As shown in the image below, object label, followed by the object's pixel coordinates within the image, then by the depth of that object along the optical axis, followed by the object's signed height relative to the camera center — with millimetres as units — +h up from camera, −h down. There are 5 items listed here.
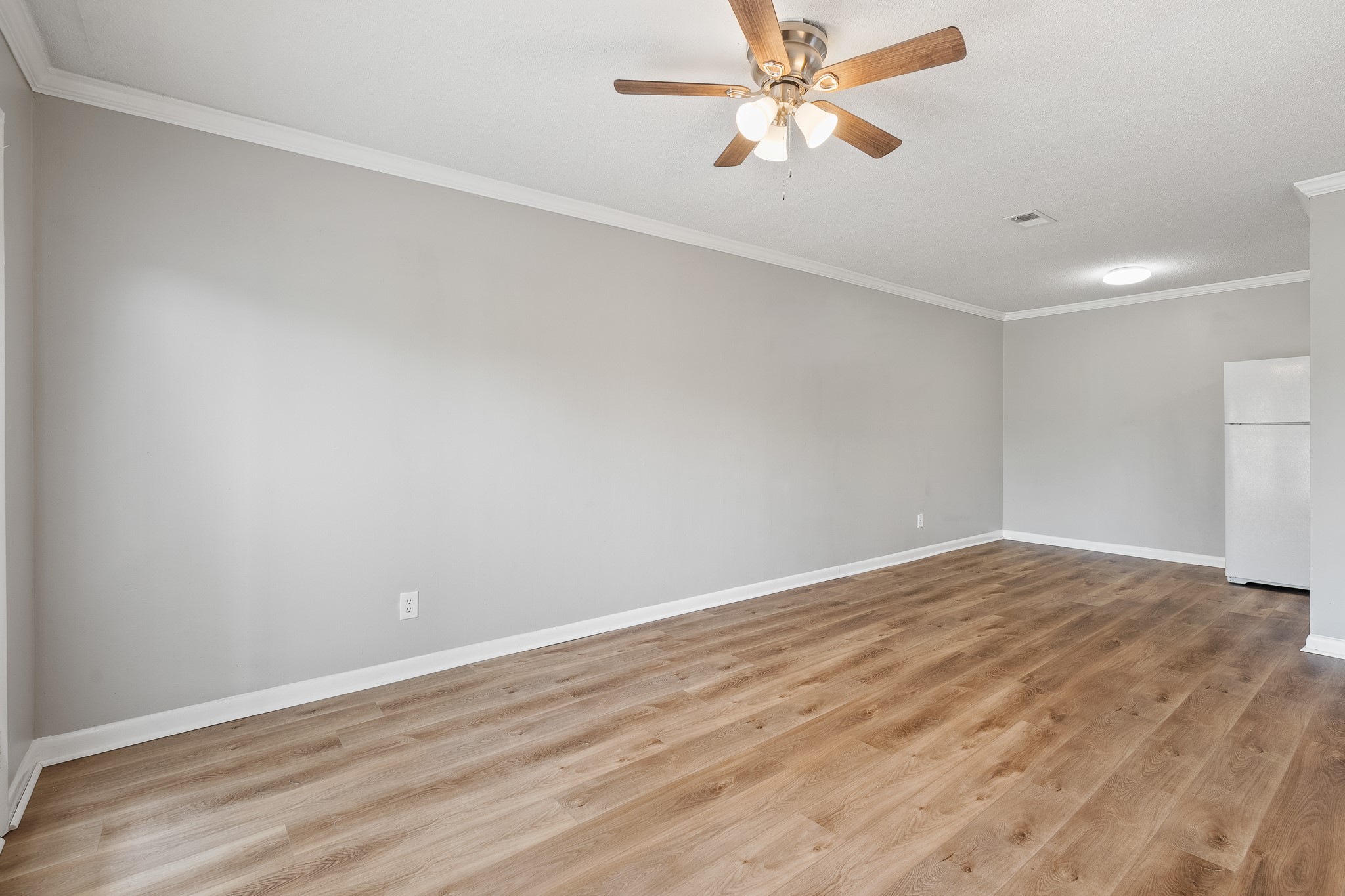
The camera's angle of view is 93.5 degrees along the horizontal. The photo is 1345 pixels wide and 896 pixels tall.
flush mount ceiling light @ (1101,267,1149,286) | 4969 +1365
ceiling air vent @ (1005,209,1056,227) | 3768 +1381
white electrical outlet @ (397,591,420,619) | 3039 -774
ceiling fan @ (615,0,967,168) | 1765 +1144
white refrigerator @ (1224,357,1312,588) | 4582 -178
